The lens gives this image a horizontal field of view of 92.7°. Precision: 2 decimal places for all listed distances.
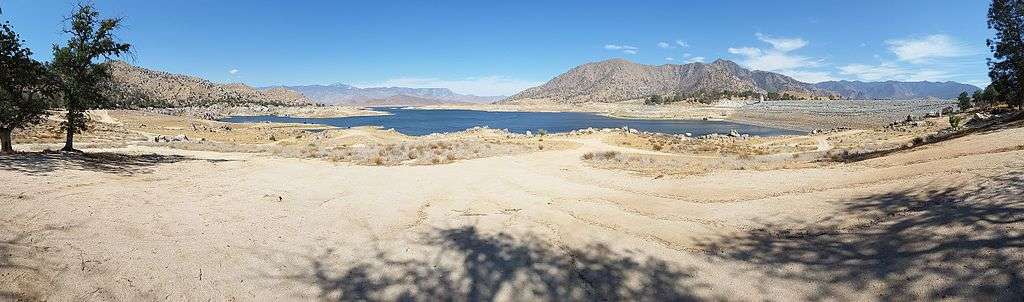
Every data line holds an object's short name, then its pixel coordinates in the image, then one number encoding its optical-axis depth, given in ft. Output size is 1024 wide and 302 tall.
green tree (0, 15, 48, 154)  57.72
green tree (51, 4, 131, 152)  67.62
